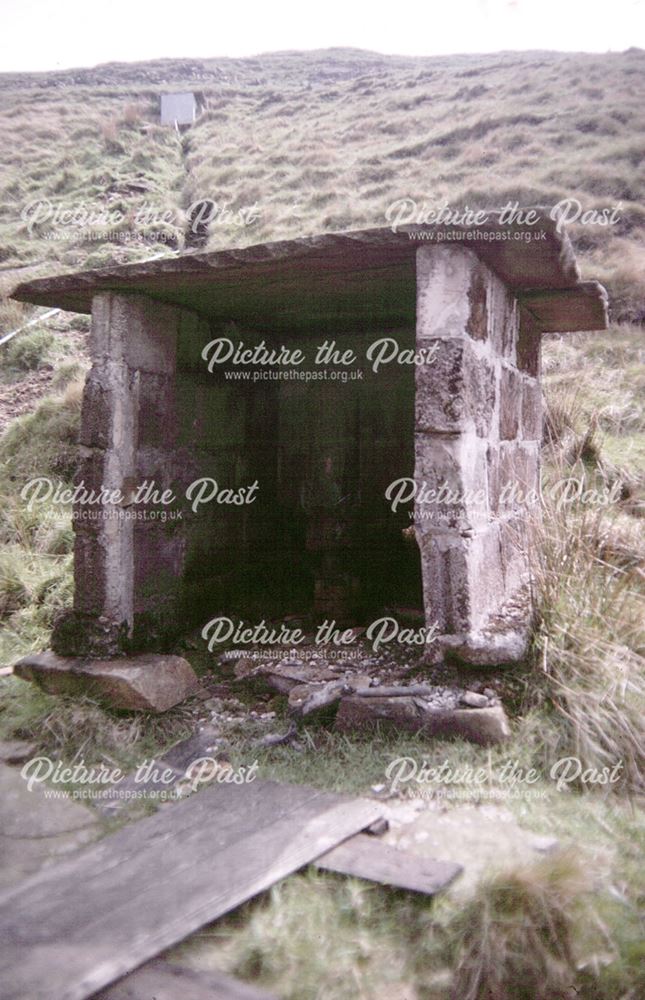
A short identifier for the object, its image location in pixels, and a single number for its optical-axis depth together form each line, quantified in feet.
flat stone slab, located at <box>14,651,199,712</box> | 13.38
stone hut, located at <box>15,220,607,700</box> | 12.22
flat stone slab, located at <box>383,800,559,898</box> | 8.48
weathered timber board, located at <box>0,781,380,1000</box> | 7.08
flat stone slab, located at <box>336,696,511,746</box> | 11.24
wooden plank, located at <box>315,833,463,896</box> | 8.02
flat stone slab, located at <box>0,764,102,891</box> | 9.32
